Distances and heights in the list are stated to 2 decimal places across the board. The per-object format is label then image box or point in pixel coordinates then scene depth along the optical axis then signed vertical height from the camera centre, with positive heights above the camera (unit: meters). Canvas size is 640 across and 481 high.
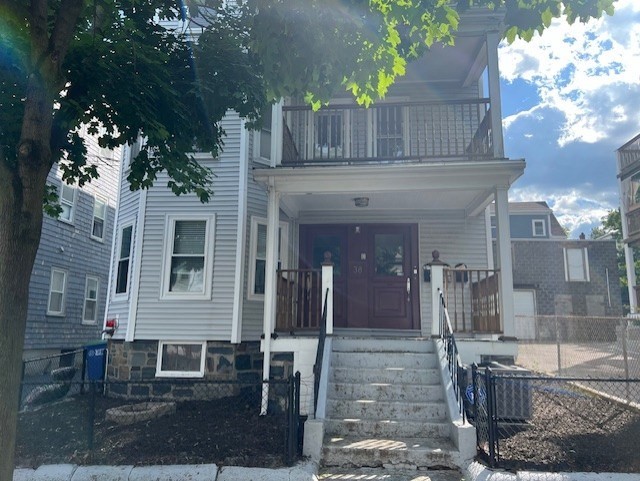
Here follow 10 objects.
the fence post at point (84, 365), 8.31 -0.88
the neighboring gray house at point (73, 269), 13.16 +1.44
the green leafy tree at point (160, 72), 3.38 +2.59
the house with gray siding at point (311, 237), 7.04 +1.54
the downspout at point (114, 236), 9.41 +1.62
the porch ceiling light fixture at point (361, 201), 8.13 +2.08
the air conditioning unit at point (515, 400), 5.65 -0.92
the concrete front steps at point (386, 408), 4.77 -1.01
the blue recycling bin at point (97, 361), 8.92 -0.84
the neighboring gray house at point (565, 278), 22.70 +2.26
